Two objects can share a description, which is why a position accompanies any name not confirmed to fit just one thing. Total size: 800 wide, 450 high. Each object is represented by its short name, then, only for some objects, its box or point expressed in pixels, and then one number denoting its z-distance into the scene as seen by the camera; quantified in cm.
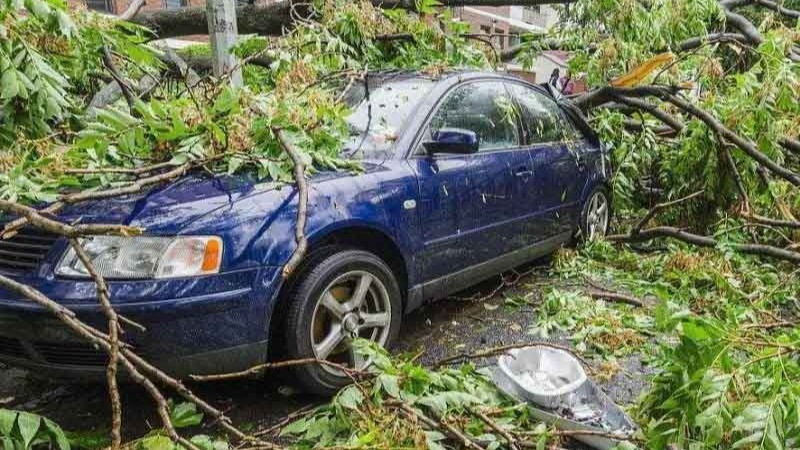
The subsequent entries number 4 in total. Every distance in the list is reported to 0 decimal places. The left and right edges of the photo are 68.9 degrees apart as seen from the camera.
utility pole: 390
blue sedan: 226
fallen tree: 262
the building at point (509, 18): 2612
